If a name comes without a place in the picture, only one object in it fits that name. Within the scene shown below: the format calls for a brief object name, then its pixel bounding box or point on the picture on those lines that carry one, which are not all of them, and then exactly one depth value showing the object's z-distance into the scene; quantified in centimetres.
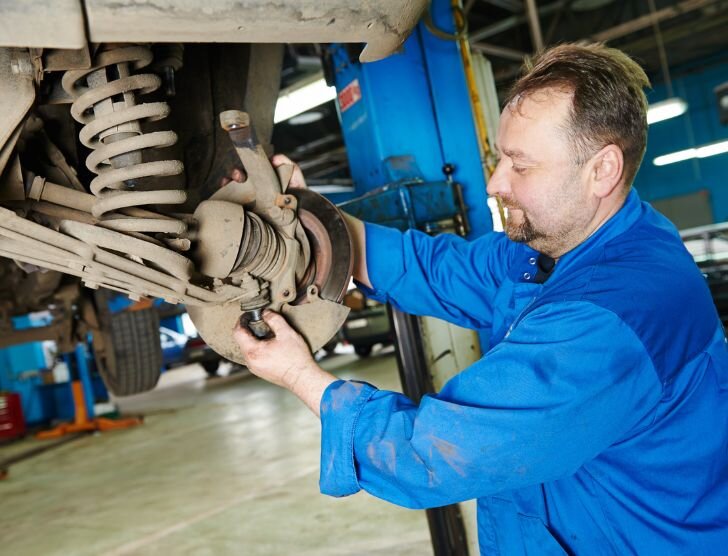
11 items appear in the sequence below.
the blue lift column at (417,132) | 178
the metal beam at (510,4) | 560
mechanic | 84
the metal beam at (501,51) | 505
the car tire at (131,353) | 325
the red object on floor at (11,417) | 612
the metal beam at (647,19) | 586
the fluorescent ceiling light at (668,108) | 646
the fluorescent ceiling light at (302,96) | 358
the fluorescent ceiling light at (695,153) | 1059
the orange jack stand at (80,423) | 607
